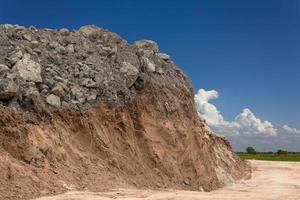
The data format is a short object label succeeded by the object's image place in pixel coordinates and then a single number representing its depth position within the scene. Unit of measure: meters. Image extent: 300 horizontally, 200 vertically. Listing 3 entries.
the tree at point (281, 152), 81.78
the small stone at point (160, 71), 22.57
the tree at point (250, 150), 83.62
